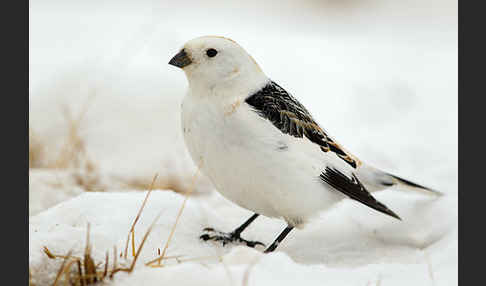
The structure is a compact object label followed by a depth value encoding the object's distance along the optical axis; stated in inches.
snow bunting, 113.9
